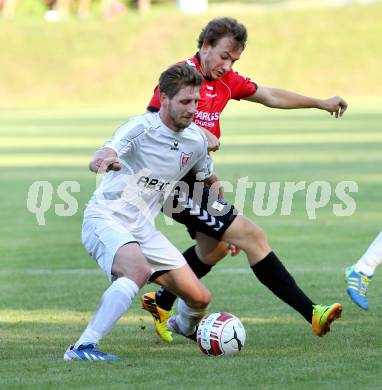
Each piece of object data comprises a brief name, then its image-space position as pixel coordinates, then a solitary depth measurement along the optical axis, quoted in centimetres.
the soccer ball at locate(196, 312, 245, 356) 1420
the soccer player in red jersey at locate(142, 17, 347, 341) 1510
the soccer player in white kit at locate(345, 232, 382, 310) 1634
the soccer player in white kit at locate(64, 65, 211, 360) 1367
